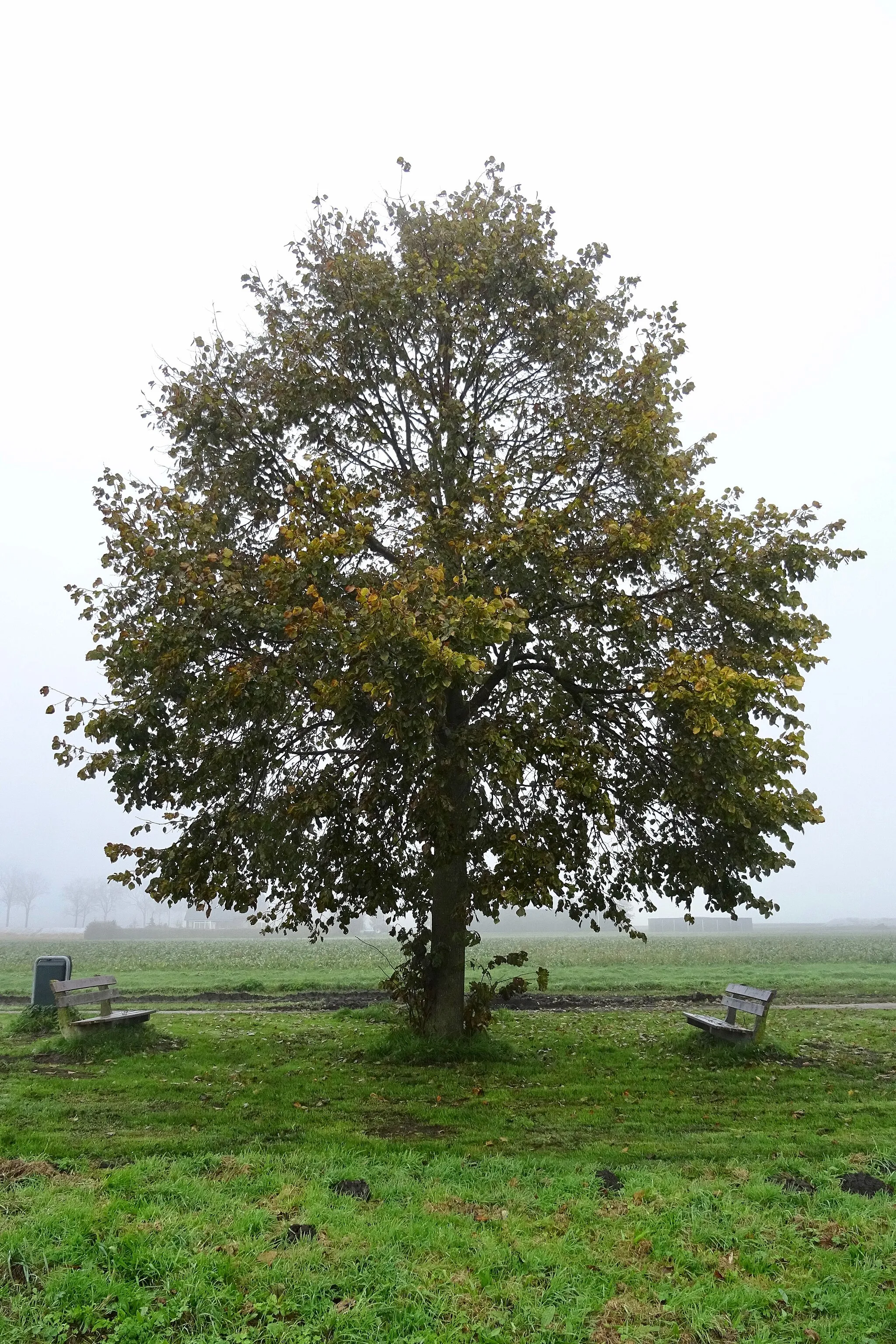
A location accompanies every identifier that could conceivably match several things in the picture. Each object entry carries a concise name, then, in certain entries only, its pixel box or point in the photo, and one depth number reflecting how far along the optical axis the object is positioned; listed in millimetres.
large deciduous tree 10422
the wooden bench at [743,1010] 12984
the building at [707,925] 131750
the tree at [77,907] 191500
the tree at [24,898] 196875
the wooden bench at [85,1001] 13078
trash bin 15391
